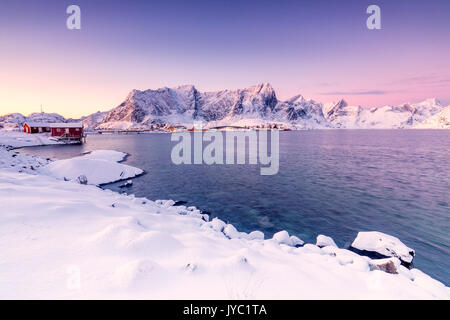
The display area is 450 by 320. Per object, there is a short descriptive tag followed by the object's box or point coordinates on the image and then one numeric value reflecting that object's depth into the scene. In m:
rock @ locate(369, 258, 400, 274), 7.23
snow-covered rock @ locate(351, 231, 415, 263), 9.05
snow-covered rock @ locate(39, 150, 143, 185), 22.75
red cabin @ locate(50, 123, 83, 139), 81.19
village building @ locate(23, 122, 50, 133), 86.94
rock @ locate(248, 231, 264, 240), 11.08
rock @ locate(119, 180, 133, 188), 22.38
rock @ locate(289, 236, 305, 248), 10.96
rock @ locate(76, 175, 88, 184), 20.72
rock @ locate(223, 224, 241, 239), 10.94
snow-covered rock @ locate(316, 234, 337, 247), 10.70
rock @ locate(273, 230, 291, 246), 10.71
